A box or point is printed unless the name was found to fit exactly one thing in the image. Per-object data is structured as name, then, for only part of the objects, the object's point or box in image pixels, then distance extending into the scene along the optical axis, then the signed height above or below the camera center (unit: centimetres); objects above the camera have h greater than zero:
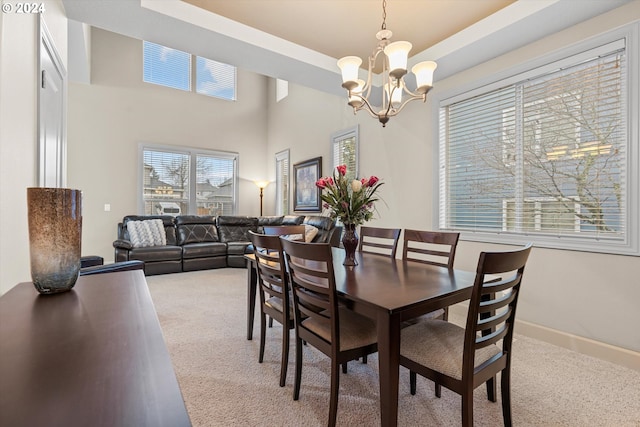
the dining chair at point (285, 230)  272 -16
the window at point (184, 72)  599 +305
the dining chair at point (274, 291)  175 -50
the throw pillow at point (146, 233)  504 -36
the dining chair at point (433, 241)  199 -20
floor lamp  707 +67
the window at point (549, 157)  217 +50
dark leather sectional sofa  478 -53
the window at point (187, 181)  602 +69
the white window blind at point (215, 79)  653 +305
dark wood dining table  121 -37
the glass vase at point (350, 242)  200 -21
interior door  166 +64
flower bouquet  192 +10
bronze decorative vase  112 -10
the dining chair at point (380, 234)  235 -17
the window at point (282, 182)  655 +70
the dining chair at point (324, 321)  140 -61
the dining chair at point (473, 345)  118 -62
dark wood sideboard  47 -32
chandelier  186 +95
